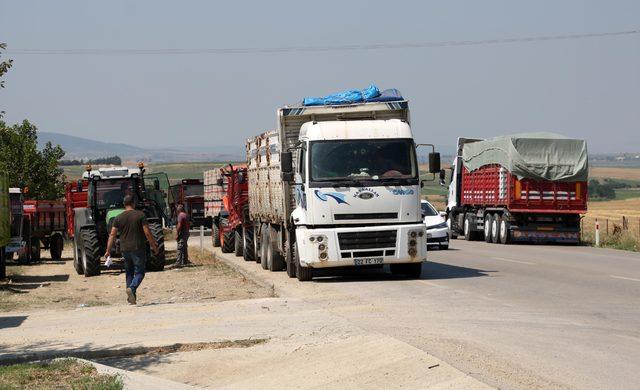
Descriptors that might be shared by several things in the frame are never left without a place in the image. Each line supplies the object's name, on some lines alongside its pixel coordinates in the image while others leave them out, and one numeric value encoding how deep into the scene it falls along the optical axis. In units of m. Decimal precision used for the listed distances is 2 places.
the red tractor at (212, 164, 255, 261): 31.56
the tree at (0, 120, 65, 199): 53.78
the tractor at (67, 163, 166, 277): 27.22
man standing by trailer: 30.14
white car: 34.47
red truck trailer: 38.22
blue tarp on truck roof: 22.55
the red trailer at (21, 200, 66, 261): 37.66
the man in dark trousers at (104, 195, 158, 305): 18.27
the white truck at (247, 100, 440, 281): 20.83
